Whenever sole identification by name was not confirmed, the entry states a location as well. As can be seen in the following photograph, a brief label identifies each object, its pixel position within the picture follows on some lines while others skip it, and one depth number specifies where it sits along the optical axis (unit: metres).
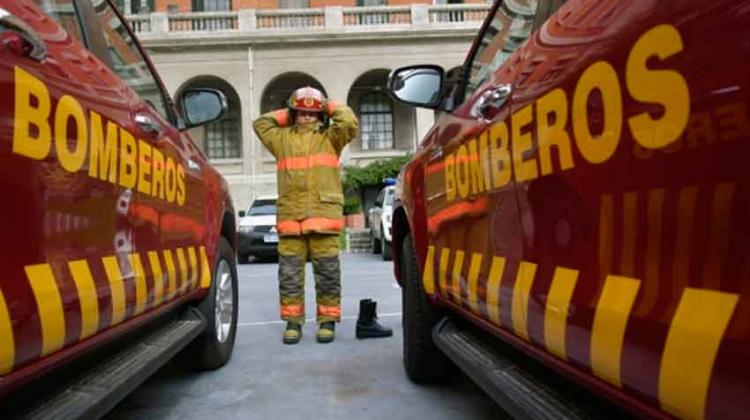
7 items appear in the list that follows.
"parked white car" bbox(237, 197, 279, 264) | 14.29
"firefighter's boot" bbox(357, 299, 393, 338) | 5.36
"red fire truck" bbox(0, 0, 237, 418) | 1.71
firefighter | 5.34
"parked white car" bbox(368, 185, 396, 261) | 13.70
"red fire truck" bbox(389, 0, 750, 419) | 1.19
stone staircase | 19.08
